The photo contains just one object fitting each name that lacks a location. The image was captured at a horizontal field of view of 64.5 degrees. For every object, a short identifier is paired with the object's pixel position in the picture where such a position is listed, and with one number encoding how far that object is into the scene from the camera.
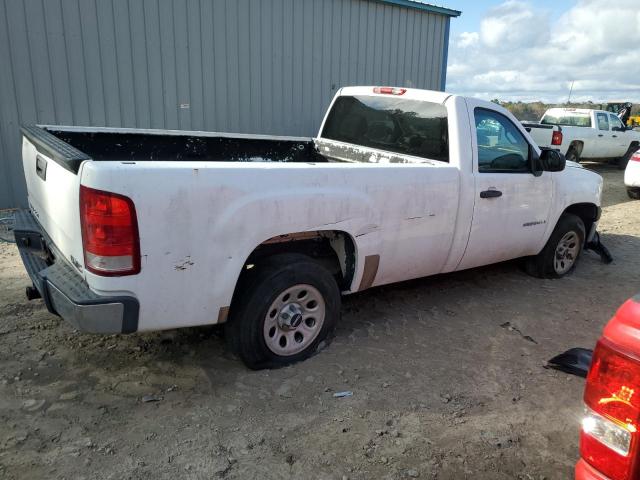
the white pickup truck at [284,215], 2.59
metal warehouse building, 7.16
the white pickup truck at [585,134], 13.88
